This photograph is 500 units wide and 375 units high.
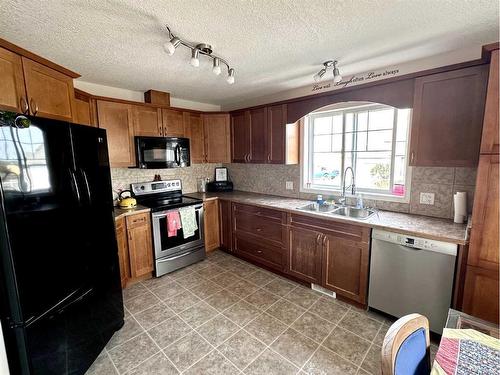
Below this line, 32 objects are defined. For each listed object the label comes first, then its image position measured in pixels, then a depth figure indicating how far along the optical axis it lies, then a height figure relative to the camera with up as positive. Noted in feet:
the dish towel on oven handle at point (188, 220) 9.91 -2.56
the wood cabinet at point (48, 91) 5.36 +1.86
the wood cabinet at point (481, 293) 5.15 -3.13
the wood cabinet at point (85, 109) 7.60 +1.90
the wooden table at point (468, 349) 2.72 -2.50
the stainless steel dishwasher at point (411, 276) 5.79 -3.20
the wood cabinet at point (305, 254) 8.25 -3.53
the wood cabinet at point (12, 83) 4.80 +1.75
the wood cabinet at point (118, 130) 8.80 +1.32
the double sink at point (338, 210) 8.44 -1.92
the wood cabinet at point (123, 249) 8.26 -3.20
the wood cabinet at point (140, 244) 8.76 -3.19
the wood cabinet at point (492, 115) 4.79 +0.88
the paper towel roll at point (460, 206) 6.44 -1.38
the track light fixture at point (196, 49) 5.09 +2.78
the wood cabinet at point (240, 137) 11.16 +1.18
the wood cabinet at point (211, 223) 11.25 -3.09
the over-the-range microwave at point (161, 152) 9.63 +0.44
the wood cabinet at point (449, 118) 5.73 +1.04
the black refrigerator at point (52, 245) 3.89 -1.61
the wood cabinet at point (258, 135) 10.44 +1.16
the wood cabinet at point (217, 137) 11.88 +1.24
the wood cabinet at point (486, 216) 4.95 -1.31
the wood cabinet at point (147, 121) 9.62 +1.78
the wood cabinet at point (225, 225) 11.32 -3.20
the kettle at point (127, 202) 9.30 -1.60
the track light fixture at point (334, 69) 6.98 +2.74
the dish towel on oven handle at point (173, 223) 9.46 -2.53
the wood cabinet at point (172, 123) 10.48 +1.83
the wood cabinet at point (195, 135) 11.33 +1.32
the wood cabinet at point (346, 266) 7.17 -3.51
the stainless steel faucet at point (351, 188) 9.00 -1.14
